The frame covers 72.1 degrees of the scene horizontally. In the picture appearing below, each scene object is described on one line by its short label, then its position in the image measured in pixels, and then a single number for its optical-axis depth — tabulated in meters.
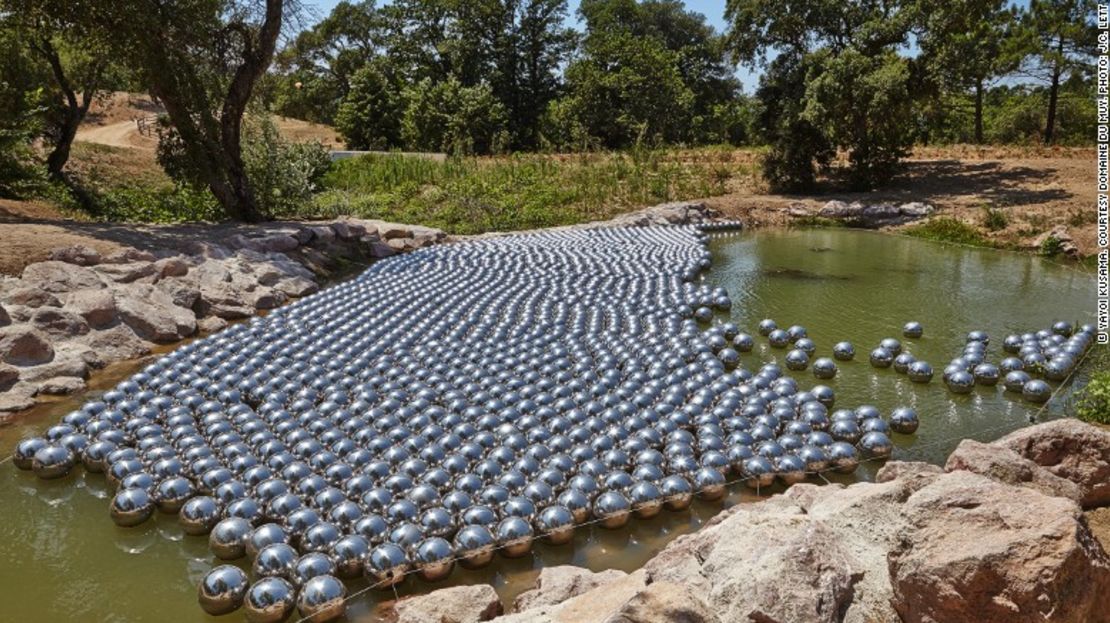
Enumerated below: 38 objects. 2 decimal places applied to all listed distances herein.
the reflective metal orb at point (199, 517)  5.08
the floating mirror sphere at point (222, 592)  4.26
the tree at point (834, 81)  19.83
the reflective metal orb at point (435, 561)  4.55
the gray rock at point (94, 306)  8.95
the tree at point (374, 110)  36.62
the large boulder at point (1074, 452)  4.58
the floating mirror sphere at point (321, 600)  4.14
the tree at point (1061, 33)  23.80
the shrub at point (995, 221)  16.67
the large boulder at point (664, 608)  2.86
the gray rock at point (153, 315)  9.34
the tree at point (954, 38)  19.83
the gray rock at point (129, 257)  10.67
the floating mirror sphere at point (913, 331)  9.53
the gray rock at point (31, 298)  8.75
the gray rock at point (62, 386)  7.68
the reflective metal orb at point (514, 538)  4.78
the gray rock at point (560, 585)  4.00
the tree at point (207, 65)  13.16
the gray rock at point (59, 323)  8.50
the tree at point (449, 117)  32.78
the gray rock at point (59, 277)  9.34
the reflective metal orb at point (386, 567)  4.50
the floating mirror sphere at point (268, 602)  4.12
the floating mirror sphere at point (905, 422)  6.66
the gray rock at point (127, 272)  10.27
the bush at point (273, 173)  17.53
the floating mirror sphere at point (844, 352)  8.67
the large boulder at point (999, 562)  2.90
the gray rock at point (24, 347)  7.78
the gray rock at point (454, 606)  3.87
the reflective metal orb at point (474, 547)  4.68
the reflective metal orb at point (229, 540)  4.77
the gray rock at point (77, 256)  10.30
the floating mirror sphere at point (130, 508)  5.20
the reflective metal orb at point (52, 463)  5.87
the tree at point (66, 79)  18.72
